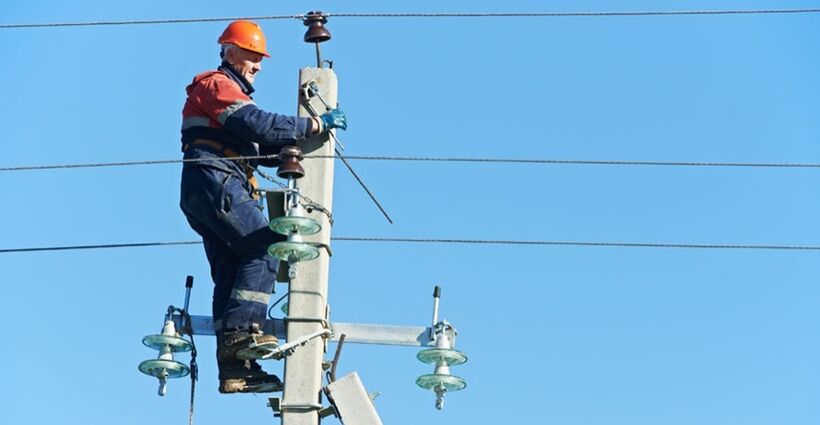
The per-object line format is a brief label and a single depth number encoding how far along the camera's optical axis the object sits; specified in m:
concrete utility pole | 14.25
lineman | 15.01
